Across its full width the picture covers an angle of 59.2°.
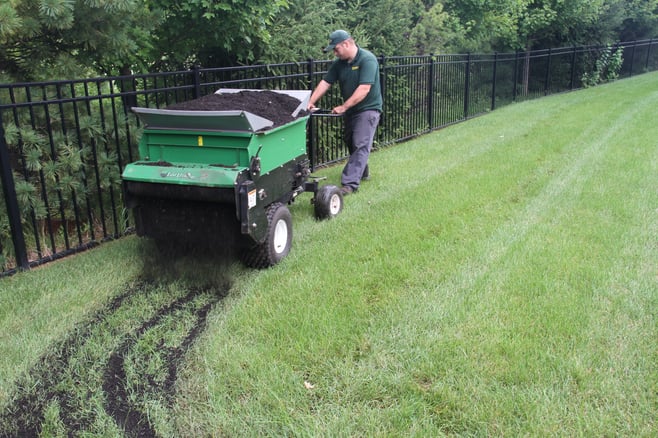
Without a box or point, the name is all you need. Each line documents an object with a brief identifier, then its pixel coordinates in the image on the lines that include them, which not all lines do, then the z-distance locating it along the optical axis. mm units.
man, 6566
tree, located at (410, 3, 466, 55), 13584
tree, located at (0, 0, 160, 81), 4672
